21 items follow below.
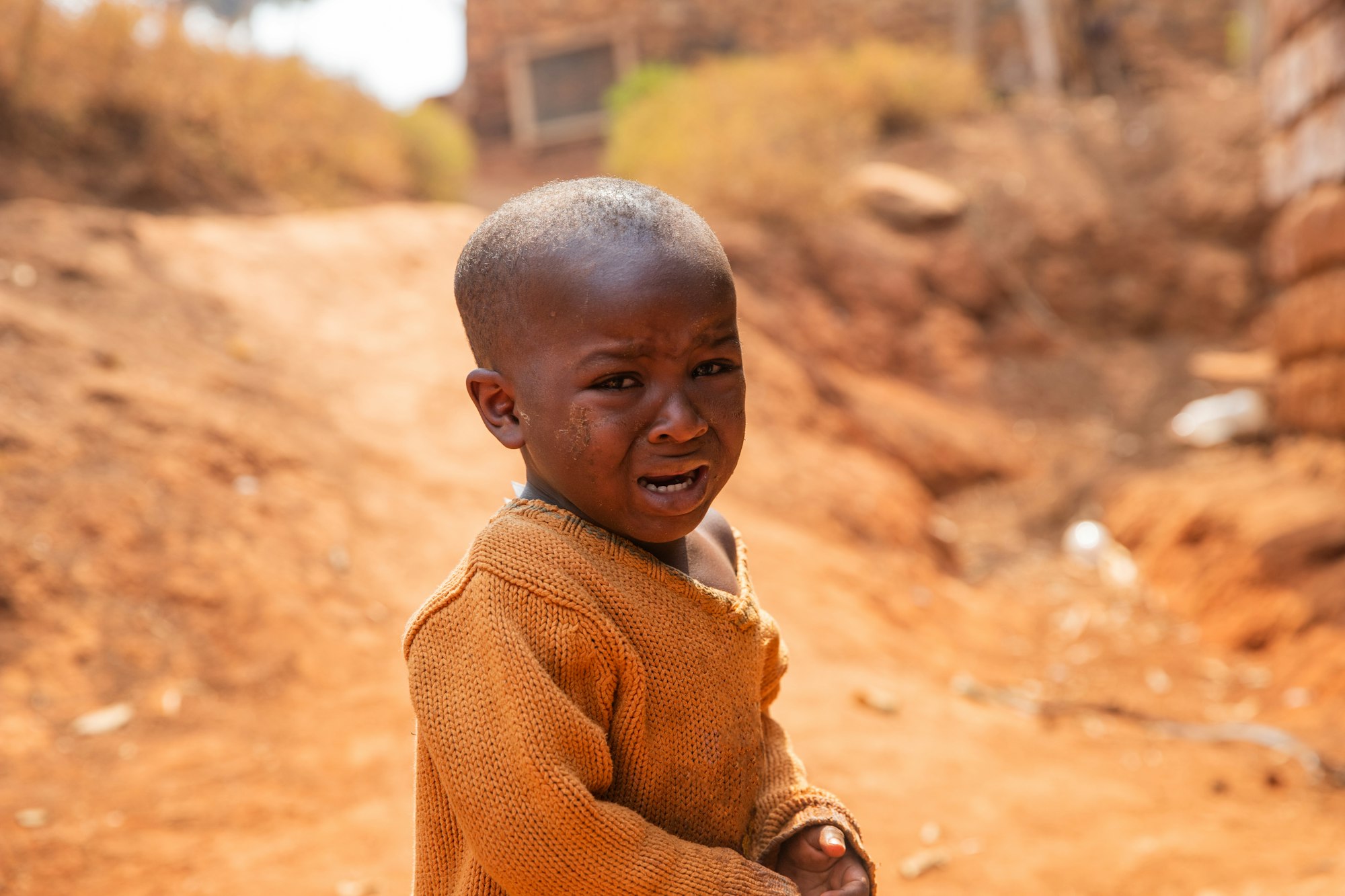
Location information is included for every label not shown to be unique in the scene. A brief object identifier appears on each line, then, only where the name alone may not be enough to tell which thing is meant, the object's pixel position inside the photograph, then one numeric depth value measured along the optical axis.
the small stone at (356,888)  2.69
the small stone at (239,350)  5.46
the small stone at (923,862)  2.83
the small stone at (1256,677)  4.60
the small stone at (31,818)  2.90
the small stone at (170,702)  3.47
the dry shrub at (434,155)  11.62
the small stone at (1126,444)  8.71
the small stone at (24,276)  5.18
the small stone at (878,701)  3.81
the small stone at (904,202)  10.45
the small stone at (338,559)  4.25
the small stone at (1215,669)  4.82
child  1.28
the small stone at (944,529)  7.52
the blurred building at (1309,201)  5.22
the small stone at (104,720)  3.32
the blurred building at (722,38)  14.43
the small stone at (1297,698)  4.24
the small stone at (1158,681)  4.80
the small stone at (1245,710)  4.34
